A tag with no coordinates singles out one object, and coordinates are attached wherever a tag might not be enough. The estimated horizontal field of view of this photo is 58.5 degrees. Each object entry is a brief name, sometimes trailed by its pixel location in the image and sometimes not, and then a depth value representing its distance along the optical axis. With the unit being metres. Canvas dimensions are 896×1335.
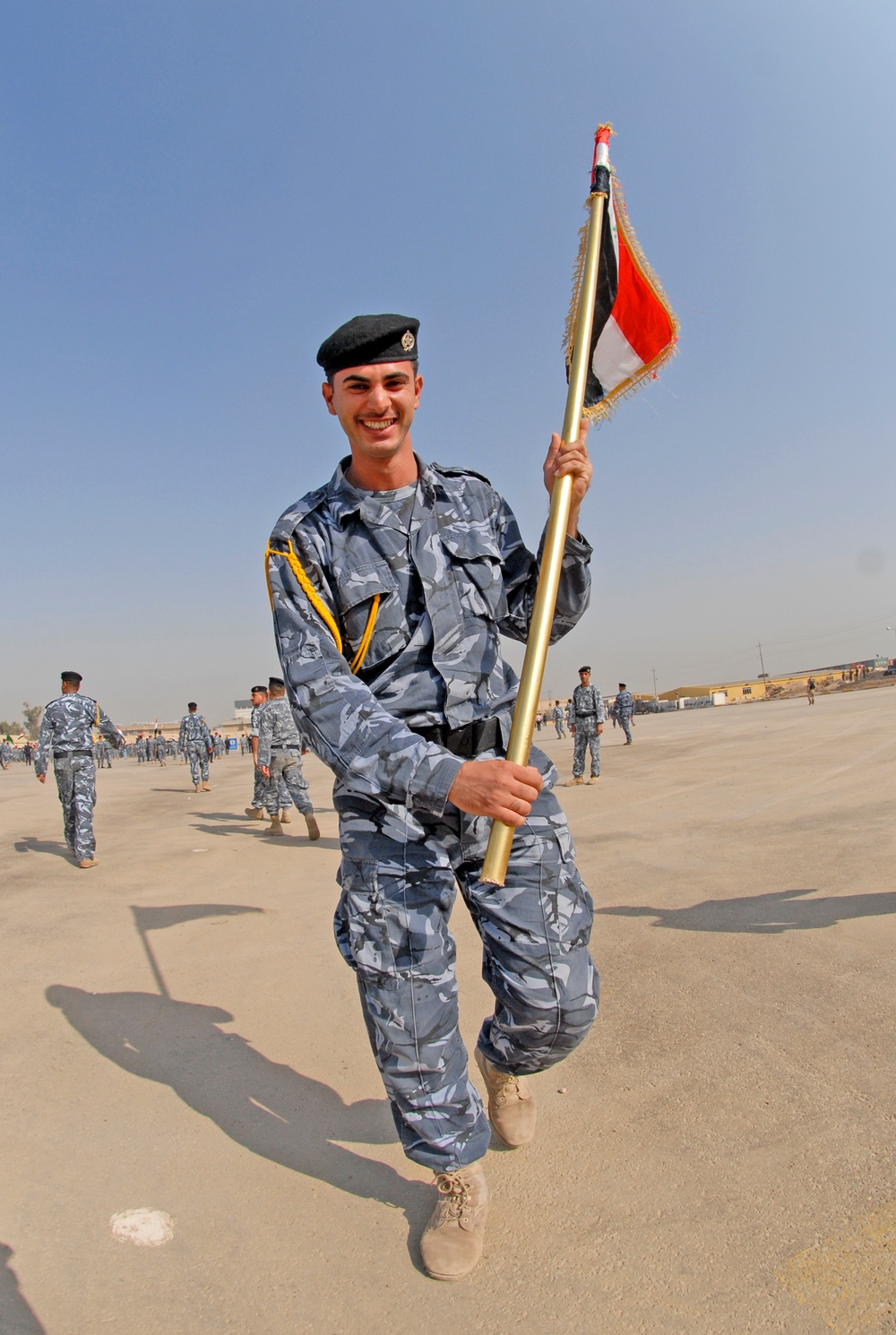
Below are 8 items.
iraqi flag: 2.90
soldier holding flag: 1.97
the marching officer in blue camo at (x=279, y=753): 9.68
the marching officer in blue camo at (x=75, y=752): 8.08
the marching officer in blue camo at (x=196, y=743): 17.91
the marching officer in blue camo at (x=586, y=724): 13.57
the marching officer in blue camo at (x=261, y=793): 10.07
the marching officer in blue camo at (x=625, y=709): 22.97
